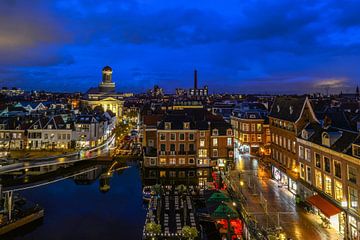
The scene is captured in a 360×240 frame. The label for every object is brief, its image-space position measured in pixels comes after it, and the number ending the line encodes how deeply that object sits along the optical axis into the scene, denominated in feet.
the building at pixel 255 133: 166.71
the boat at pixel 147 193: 103.76
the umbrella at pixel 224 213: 73.41
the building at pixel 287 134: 100.94
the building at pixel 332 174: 63.41
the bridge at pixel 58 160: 134.41
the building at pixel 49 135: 190.22
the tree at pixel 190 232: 68.44
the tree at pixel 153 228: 71.10
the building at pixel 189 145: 145.79
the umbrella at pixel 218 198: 83.76
